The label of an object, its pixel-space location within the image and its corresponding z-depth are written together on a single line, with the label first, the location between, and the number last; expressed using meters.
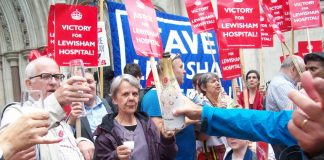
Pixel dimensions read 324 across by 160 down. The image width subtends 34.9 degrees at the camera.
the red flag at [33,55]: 5.63
